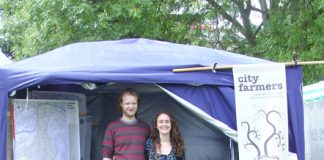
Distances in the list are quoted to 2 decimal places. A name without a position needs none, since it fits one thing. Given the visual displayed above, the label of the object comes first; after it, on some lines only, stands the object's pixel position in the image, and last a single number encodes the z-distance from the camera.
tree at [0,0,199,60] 10.28
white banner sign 5.57
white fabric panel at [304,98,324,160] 7.50
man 5.48
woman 5.32
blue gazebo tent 5.34
